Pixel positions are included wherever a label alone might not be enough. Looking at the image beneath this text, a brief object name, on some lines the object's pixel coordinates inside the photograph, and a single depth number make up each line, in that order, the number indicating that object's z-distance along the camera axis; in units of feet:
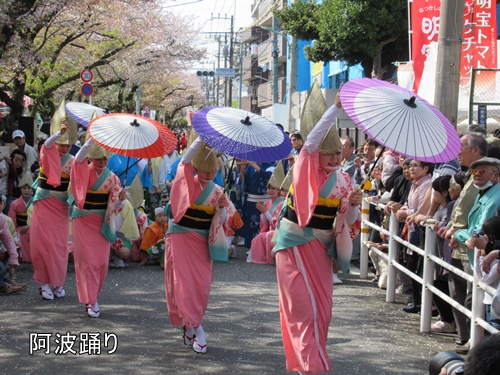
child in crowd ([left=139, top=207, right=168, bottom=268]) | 38.60
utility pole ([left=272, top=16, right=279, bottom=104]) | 115.44
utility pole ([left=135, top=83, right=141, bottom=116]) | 112.06
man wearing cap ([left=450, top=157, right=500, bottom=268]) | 19.80
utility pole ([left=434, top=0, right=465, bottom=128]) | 28.81
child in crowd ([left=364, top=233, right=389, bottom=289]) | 31.71
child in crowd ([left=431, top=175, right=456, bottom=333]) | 24.41
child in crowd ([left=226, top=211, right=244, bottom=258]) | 40.42
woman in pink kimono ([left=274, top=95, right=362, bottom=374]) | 18.11
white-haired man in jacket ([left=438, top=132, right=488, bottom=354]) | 21.39
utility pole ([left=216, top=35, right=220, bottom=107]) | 225.39
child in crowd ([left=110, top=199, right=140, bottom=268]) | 38.34
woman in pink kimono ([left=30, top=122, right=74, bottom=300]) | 28.96
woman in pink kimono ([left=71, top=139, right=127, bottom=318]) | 26.43
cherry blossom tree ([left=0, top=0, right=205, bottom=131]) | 55.06
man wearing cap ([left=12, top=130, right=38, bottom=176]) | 44.21
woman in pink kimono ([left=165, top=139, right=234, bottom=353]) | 22.29
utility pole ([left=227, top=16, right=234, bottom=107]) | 187.21
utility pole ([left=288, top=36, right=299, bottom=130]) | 78.79
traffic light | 131.83
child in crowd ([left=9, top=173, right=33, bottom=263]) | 37.65
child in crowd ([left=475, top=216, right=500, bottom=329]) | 18.07
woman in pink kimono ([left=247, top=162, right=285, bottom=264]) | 35.01
